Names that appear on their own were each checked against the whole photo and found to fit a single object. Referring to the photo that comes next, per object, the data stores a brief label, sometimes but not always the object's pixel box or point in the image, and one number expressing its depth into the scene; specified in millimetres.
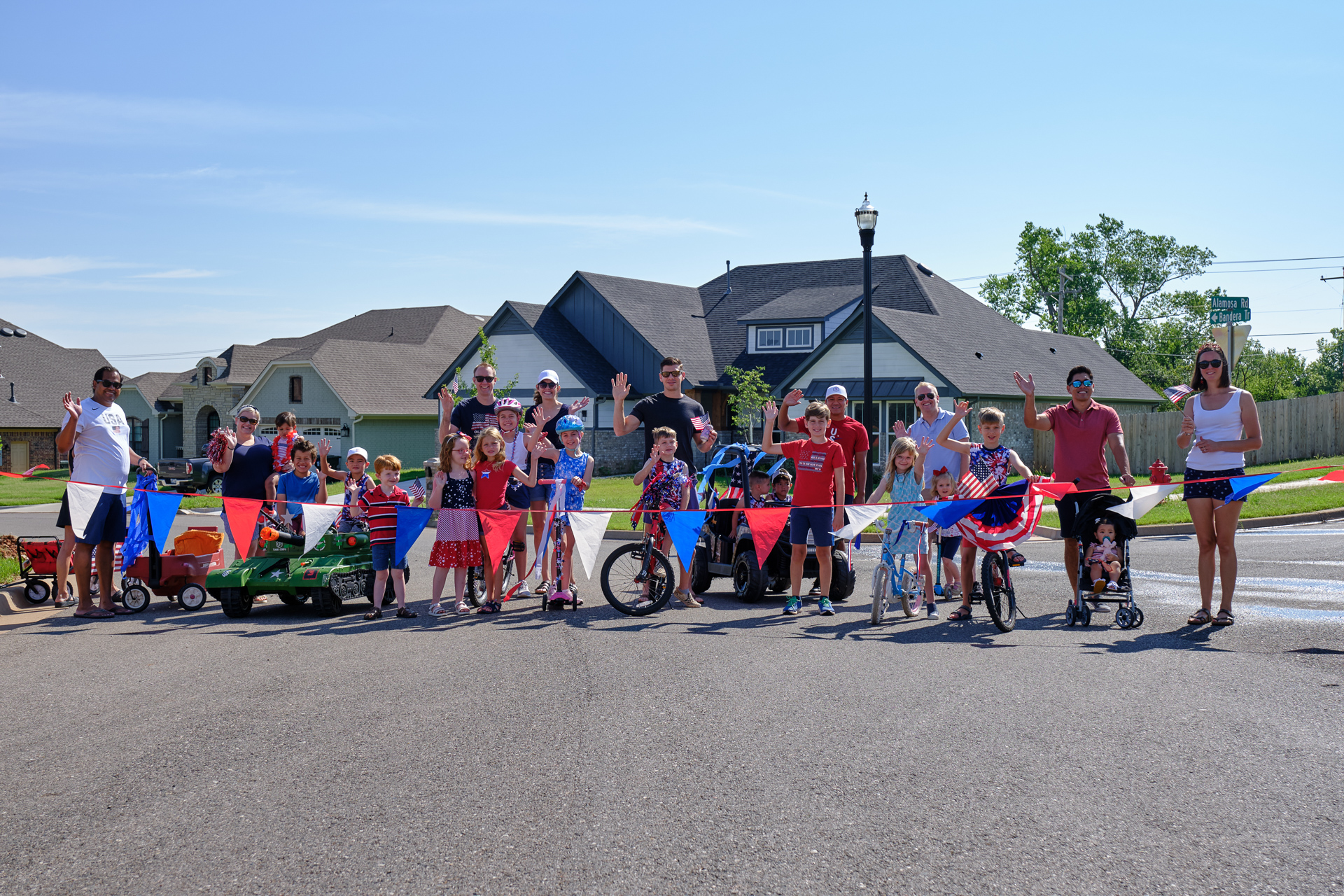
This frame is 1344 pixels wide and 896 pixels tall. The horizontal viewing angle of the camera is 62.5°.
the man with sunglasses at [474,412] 11023
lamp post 20281
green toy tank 10156
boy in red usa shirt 10000
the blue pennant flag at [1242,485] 8711
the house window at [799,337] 42969
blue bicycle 9430
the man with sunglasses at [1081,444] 9211
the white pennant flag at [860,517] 9984
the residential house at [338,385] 48188
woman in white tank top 8789
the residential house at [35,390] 54906
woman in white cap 10664
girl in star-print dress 10258
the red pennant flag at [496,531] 10320
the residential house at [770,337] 37156
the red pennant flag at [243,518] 10680
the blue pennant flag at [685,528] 10328
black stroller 9008
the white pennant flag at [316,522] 10523
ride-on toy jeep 11070
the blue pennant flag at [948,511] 9578
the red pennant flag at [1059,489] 9156
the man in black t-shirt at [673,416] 10703
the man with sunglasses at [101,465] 10062
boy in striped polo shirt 10070
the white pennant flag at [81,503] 9922
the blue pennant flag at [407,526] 10109
